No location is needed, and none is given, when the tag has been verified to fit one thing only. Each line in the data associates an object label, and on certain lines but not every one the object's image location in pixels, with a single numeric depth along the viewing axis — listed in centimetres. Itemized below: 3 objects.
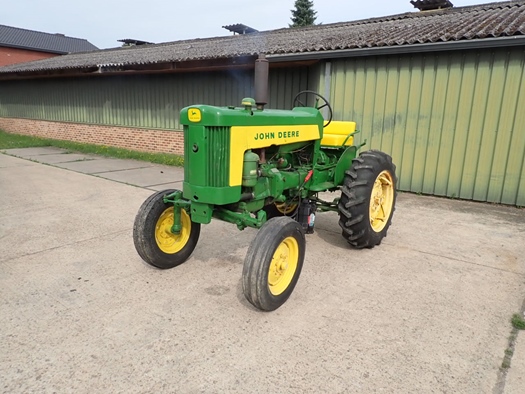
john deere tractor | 271
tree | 3481
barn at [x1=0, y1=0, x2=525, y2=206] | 575
